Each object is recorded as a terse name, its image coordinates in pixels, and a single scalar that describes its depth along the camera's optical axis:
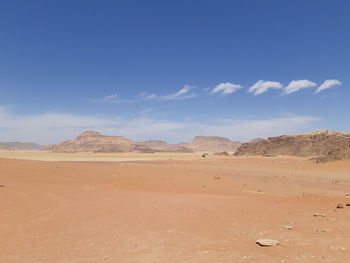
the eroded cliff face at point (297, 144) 73.69
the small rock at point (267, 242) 6.30
